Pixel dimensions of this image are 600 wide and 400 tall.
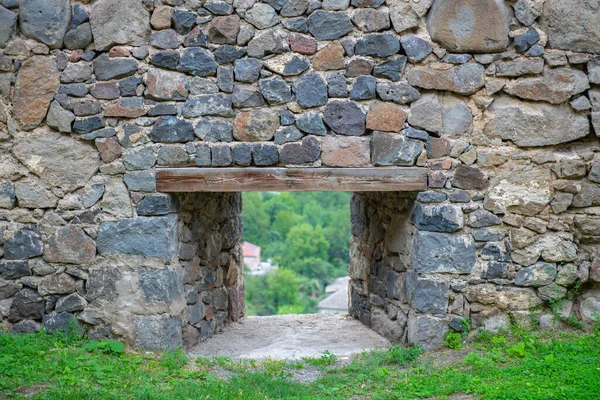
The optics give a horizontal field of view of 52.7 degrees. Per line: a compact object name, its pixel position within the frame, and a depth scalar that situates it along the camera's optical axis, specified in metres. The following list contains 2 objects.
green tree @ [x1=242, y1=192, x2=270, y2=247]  31.23
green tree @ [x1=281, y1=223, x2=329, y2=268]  29.02
